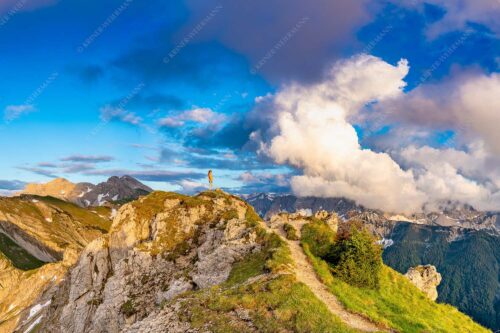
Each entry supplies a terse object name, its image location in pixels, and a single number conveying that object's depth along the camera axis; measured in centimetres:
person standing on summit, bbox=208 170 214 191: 8057
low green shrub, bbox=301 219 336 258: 4597
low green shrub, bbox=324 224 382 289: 3903
